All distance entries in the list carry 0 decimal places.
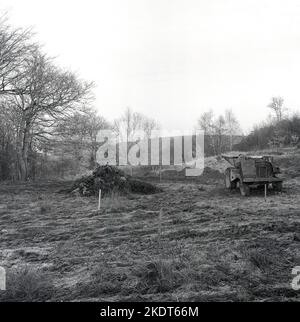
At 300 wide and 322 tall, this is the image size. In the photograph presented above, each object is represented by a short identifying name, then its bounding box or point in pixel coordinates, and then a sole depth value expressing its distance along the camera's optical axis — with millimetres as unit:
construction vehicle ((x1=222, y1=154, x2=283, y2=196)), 16828
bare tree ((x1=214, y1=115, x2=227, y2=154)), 60075
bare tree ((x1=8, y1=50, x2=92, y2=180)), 26359
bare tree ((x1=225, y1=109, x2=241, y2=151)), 66044
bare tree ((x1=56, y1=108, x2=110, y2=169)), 28734
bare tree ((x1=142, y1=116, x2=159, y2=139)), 61200
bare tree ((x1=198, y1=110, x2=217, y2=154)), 61344
